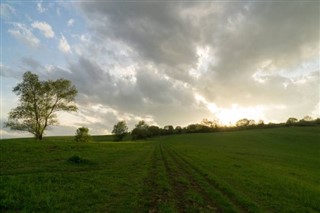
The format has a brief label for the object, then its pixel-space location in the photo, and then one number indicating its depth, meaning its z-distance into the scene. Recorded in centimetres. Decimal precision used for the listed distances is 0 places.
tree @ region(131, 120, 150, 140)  9148
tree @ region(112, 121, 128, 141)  8660
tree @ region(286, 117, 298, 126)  11142
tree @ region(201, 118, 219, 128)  11397
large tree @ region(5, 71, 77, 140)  3378
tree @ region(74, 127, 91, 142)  4457
